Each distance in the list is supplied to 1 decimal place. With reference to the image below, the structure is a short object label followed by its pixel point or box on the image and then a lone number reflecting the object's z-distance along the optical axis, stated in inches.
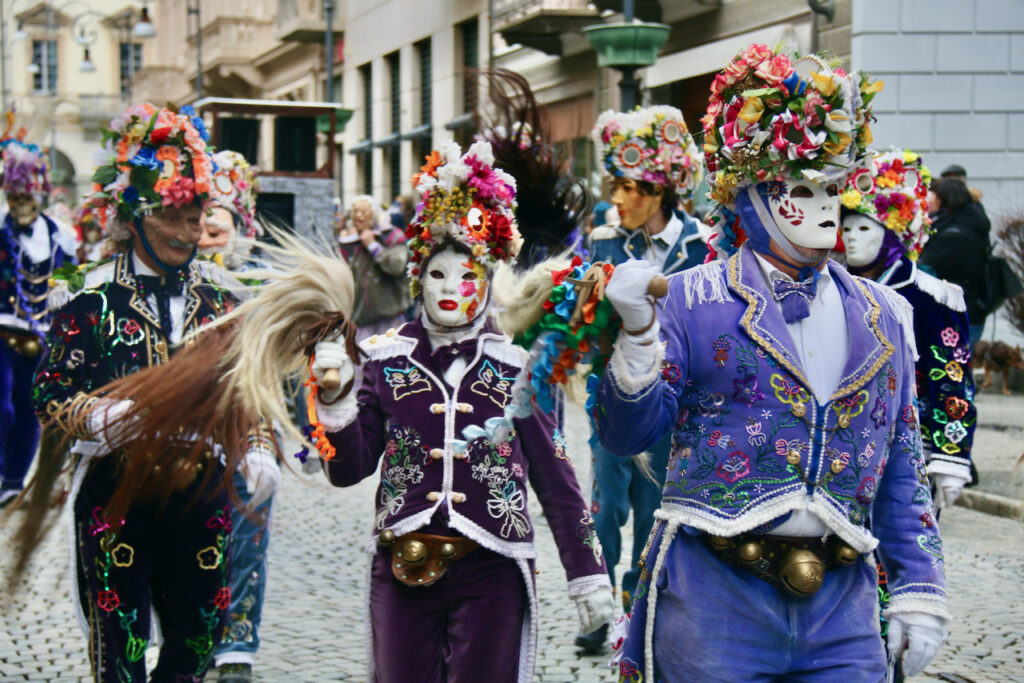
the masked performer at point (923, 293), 217.6
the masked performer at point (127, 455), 177.9
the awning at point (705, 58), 632.7
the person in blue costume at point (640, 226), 252.1
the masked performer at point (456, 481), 160.2
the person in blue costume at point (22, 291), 391.9
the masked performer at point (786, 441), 130.6
